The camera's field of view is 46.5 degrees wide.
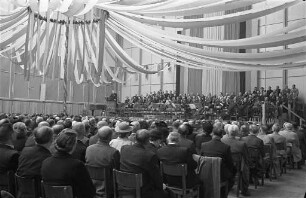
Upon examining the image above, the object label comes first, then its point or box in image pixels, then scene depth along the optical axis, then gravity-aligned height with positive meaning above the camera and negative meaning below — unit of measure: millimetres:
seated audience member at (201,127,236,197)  4613 -767
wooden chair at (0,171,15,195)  3588 -917
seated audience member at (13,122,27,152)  4793 -609
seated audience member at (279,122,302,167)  7941 -1046
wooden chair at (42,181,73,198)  2827 -795
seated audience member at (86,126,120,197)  3854 -697
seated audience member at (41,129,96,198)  2920 -643
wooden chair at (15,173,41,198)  3299 -882
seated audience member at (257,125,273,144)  6817 -817
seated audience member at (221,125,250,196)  5430 -839
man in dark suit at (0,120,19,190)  3604 -660
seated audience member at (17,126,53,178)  3369 -608
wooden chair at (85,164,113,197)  3881 -917
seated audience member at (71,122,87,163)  4246 -703
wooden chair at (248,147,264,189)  6199 -1155
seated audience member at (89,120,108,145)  5156 -689
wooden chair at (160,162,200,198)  4008 -935
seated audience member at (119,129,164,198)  3561 -724
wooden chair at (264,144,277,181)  6727 -1208
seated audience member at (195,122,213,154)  5496 -682
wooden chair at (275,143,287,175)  7307 -1173
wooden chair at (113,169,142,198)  3490 -891
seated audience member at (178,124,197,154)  4488 -633
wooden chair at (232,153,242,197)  5508 -1105
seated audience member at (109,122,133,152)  4602 -574
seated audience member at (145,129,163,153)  4582 -582
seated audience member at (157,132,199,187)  4074 -738
